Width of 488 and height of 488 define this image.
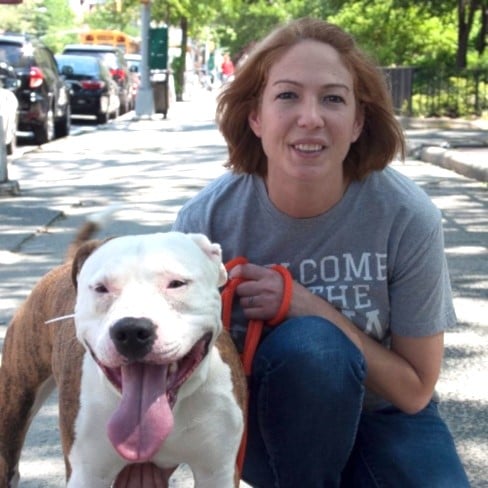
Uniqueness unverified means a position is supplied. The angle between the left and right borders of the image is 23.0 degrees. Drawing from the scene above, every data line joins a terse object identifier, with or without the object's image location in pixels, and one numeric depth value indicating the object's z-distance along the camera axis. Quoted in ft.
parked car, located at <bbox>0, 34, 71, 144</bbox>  59.52
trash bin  96.73
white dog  8.66
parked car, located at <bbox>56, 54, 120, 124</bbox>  85.25
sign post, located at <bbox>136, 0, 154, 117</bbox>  93.76
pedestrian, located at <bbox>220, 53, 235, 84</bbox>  167.73
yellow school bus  220.02
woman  10.75
